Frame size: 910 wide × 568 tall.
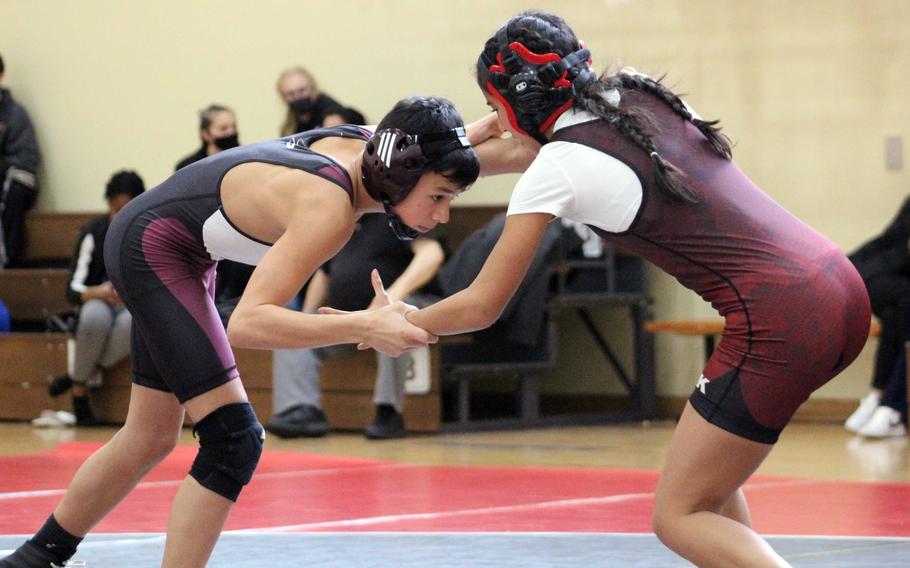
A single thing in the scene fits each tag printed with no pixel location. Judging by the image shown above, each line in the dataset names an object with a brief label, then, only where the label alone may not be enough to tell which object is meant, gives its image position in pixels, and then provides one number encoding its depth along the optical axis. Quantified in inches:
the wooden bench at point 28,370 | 619.2
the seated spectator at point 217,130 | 598.2
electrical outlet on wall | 579.8
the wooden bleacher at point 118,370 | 555.8
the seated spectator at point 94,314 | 590.9
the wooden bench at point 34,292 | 660.1
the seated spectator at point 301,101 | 604.4
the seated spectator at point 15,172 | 732.7
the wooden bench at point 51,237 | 716.0
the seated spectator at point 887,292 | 529.0
